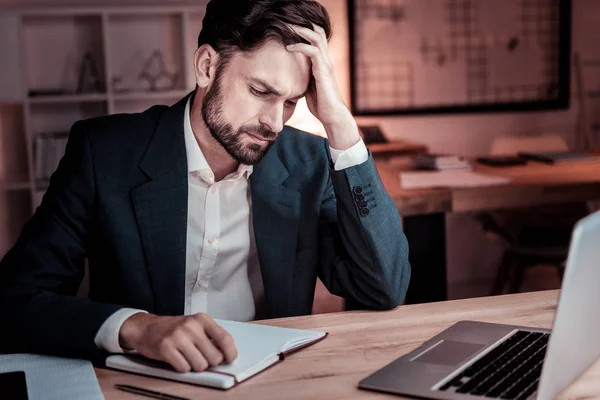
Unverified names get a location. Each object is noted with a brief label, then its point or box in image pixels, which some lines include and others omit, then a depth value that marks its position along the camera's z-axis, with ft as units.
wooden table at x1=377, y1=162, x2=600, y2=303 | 9.97
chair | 12.44
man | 5.58
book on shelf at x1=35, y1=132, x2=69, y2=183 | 15.39
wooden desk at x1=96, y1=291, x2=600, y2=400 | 3.80
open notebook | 3.88
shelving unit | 15.35
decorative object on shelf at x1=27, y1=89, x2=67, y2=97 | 15.67
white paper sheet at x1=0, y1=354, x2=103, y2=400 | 3.79
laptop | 3.33
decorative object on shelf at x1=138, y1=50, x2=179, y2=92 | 16.62
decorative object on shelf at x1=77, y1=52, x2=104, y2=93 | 15.80
